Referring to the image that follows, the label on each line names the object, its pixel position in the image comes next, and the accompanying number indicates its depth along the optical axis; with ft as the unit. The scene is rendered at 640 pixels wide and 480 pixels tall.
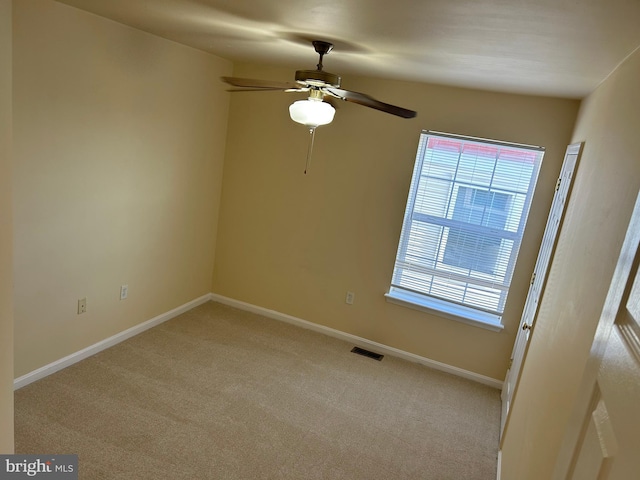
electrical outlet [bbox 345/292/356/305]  14.19
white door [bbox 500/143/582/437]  9.18
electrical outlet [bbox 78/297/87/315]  10.91
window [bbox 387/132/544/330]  12.00
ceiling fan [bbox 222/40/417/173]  8.09
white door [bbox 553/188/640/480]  2.04
